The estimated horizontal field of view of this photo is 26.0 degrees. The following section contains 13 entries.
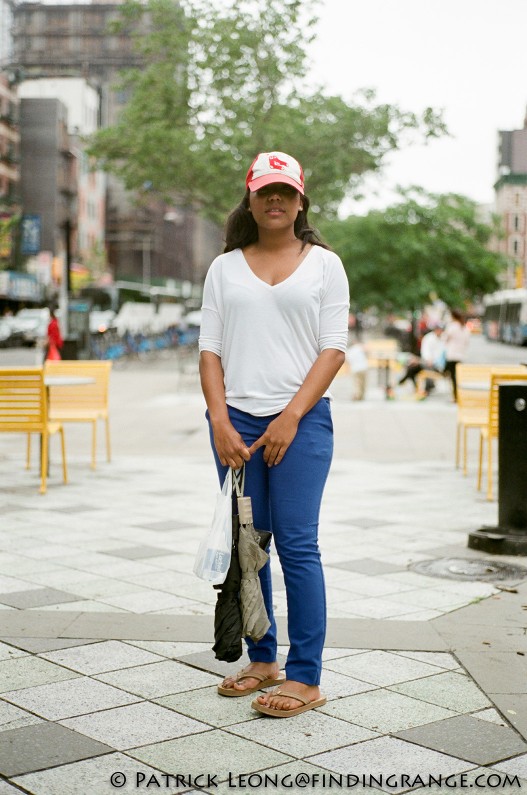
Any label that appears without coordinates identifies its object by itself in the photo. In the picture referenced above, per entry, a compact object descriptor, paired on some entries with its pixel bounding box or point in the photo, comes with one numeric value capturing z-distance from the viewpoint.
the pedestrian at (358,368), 20.80
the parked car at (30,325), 48.25
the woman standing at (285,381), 3.91
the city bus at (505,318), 45.48
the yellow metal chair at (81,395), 11.17
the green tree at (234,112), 31.41
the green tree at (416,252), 45.31
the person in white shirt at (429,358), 22.27
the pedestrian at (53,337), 16.05
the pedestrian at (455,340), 20.39
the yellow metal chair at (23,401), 9.55
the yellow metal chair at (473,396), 10.71
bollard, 7.04
